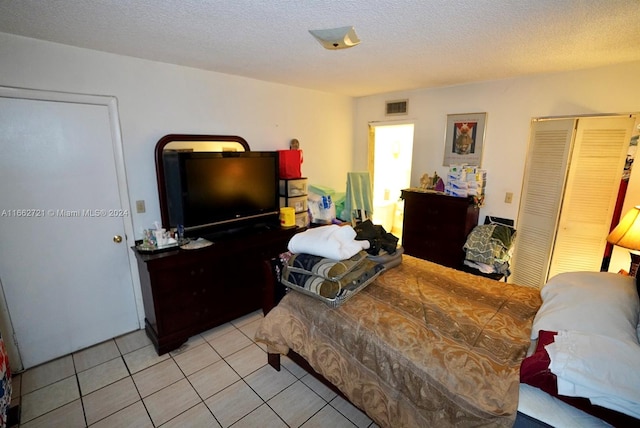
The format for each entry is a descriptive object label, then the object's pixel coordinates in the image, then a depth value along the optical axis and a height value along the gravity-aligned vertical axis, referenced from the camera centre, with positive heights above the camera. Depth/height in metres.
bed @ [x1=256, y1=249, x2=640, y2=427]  1.09 -0.83
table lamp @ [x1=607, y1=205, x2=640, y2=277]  1.91 -0.47
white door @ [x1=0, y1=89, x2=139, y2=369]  1.93 -0.49
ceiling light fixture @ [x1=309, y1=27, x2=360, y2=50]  1.66 +0.74
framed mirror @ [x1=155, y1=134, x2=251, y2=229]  2.39 +0.12
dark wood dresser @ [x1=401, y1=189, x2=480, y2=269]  2.96 -0.68
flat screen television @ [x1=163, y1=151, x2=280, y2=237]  2.35 -0.26
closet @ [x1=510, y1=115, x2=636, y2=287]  2.41 -0.25
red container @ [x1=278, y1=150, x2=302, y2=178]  3.10 -0.02
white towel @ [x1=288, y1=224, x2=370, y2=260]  1.77 -0.52
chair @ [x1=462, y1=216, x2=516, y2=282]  2.78 -0.85
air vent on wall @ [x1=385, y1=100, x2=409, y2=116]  3.56 +0.68
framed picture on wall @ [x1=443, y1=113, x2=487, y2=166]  3.04 +0.26
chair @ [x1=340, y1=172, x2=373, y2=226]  3.25 -0.41
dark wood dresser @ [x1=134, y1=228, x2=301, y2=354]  2.19 -1.03
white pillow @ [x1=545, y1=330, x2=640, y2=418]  0.95 -0.72
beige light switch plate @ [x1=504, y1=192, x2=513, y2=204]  2.95 -0.36
